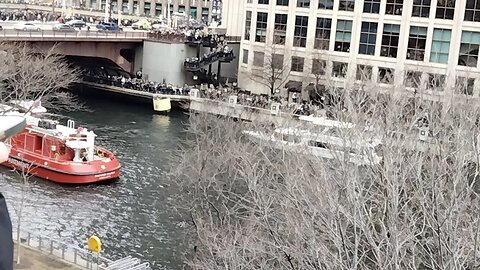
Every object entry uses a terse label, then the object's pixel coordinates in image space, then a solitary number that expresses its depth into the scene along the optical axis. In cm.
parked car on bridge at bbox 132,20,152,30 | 9211
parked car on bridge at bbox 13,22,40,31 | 6675
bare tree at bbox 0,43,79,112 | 4844
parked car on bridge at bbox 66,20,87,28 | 8049
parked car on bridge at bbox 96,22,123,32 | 7869
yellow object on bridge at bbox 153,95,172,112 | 6725
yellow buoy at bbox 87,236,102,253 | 2595
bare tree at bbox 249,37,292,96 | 6950
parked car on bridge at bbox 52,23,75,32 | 7019
